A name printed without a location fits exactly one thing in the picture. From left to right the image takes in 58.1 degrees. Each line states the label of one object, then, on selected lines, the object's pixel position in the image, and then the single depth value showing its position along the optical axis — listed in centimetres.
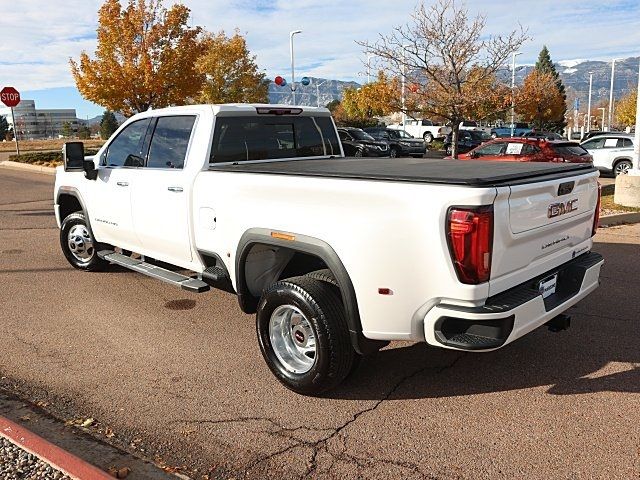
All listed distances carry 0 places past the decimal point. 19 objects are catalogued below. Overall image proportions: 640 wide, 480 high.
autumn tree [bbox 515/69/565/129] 1719
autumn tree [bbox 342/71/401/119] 1591
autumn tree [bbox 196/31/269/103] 3522
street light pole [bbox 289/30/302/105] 3672
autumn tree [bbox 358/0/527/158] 1468
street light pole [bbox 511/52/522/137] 1618
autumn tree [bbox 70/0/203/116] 2214
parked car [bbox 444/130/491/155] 3092
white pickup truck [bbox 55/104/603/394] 317
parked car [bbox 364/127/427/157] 2714
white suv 1942
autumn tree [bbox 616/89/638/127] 5001
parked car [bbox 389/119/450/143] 4238
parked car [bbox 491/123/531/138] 4444
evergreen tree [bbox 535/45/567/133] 6324
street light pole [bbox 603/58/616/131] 6612
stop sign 2400
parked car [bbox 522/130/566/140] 3503
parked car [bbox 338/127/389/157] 2460
